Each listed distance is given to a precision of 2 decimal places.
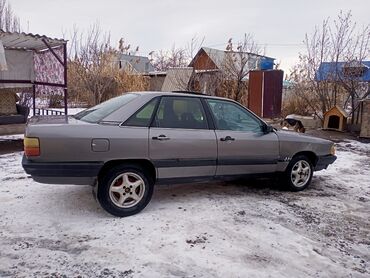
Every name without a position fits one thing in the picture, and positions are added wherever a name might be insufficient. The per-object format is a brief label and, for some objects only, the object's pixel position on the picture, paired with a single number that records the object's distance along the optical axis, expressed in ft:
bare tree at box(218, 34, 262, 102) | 41.96
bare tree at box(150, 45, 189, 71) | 52.08
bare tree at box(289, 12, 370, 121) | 40.40
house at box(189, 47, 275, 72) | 42.16
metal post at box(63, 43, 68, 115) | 30.94
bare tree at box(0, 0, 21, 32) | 53.91
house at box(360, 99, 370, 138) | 35.96
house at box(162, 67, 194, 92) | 42.55
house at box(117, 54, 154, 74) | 53.78
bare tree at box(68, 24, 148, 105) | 48.71
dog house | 39.22
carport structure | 32.07
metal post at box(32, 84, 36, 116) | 34.99
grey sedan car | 12.35
